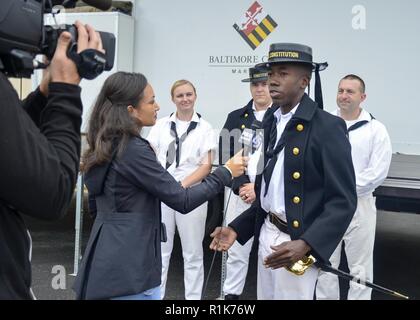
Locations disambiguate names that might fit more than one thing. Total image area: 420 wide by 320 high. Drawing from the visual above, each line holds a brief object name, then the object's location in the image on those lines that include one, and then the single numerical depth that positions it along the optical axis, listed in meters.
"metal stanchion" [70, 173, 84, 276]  5.98
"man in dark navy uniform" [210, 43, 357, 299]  2.94
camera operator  1.39
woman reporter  2.89
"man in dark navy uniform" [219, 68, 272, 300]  5.39
